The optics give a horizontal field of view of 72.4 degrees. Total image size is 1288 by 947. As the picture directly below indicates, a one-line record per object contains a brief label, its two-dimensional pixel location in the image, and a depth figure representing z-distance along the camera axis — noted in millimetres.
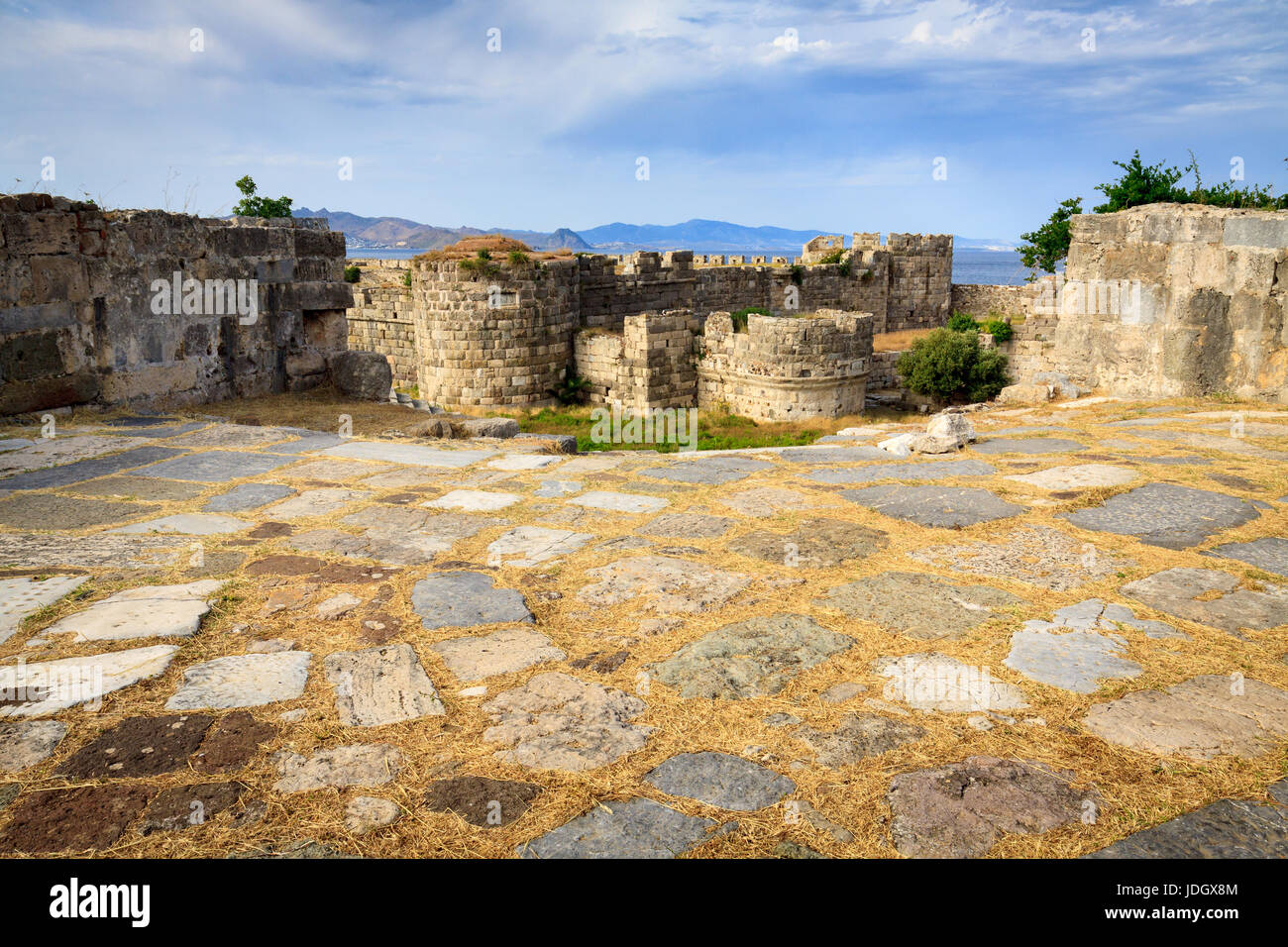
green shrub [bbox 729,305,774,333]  17891
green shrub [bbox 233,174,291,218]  28891
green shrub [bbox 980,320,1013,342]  24781
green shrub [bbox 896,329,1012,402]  22828
